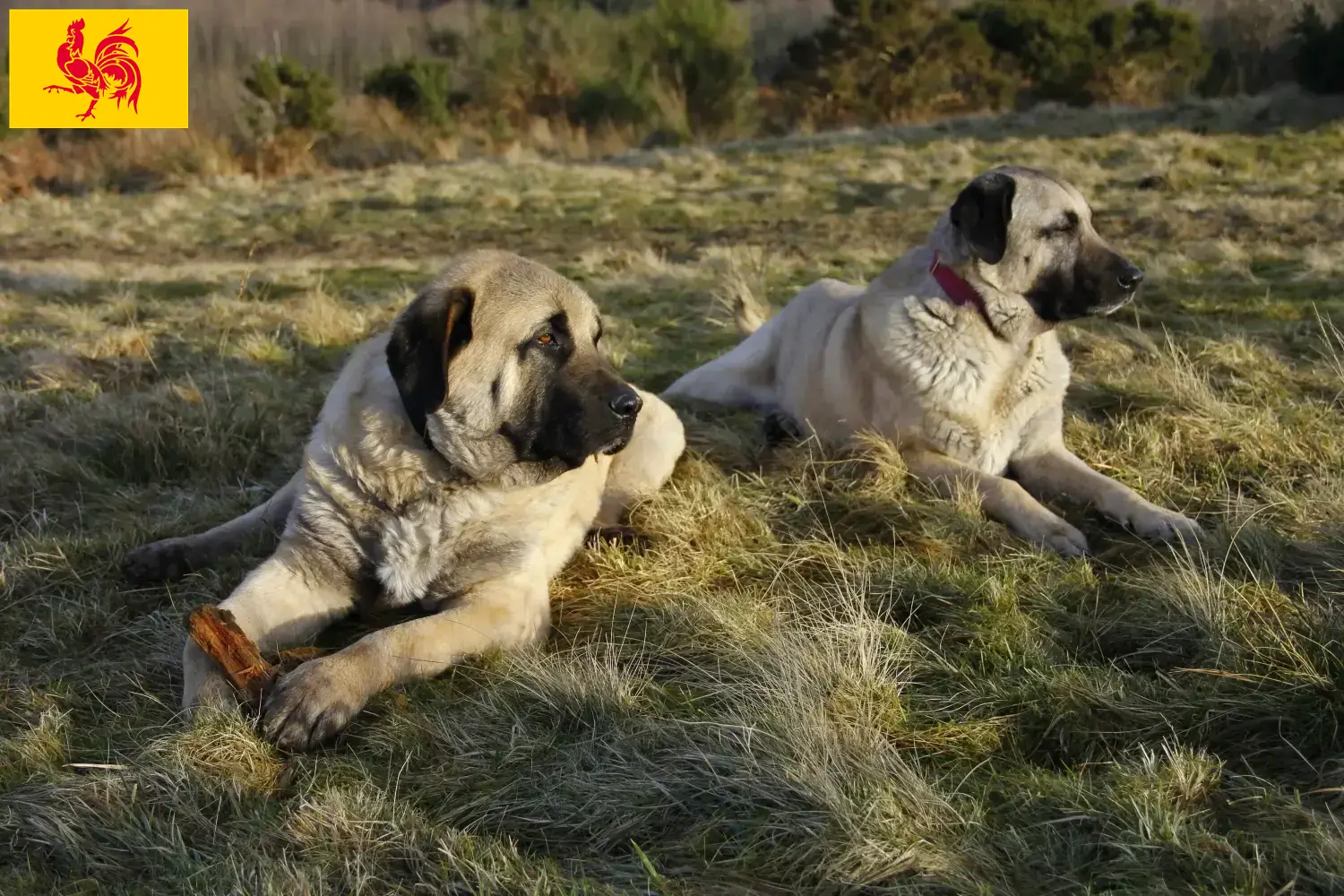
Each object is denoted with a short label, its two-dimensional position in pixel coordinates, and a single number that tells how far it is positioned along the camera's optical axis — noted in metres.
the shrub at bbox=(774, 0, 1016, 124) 26.80
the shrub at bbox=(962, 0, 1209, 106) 25.53
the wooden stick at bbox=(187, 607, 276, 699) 2.51
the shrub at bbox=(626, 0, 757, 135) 27.23
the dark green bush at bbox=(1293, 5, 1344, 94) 18.67
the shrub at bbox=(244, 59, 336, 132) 22.16
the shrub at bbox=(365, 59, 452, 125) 24.83
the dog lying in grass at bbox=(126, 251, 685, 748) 2.90
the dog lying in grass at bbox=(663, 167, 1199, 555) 4.01
